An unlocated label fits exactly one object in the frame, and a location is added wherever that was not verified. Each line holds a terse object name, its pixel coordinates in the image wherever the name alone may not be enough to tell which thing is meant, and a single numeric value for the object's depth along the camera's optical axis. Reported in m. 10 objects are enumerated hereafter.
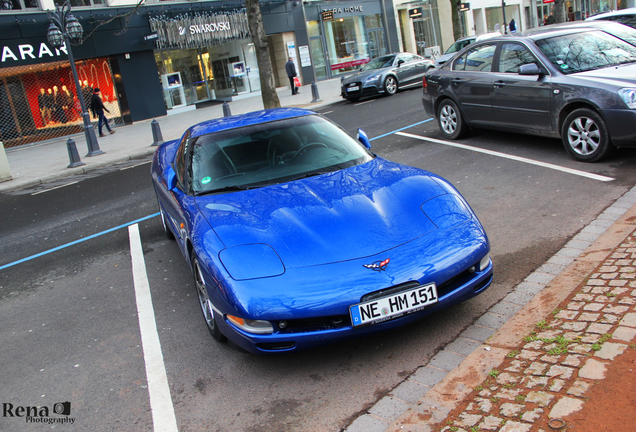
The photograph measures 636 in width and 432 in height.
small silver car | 19.12
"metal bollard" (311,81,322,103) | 21.06
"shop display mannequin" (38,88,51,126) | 22.28
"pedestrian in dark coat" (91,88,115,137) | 19.52
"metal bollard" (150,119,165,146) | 15.86
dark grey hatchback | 6.64
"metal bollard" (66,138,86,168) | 13.95
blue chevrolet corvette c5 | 3.20
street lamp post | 16.25
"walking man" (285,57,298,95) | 24.47
